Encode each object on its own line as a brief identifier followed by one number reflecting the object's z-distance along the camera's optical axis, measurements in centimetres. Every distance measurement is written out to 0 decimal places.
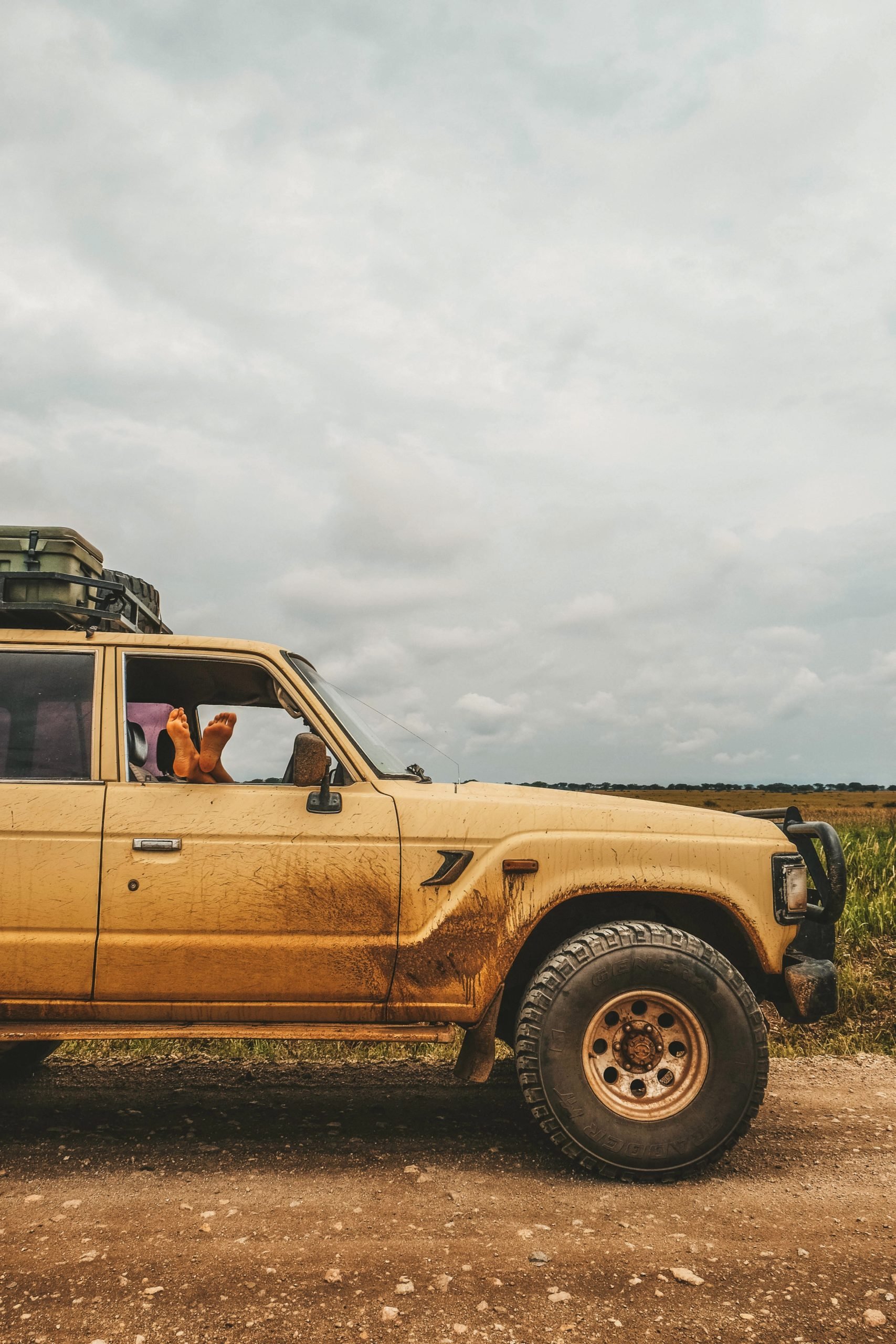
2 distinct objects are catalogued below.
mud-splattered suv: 351
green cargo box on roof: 378
